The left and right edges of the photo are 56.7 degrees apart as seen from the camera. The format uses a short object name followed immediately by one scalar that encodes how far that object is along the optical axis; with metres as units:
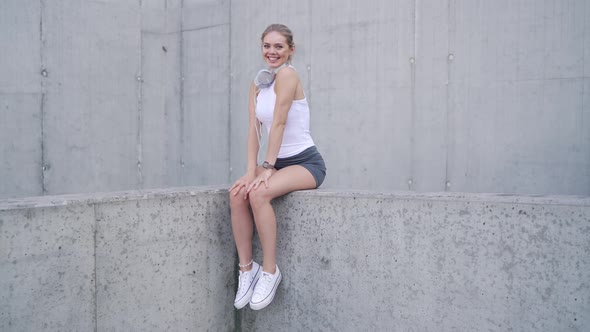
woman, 3.10
